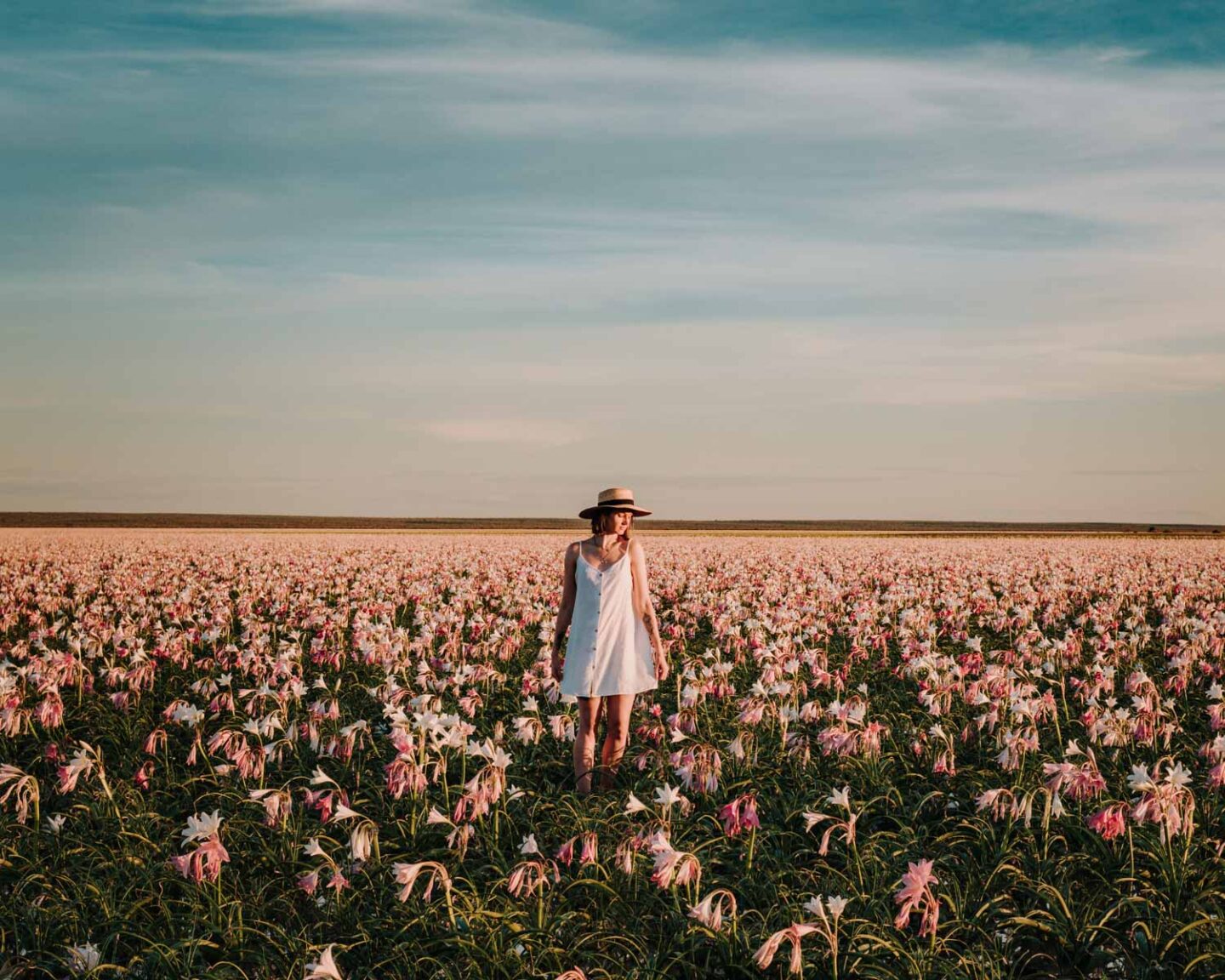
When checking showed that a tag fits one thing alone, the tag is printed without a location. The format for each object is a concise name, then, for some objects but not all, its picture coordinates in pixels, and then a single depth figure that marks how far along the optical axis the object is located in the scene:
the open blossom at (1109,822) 5.64
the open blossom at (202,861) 5.40
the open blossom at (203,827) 5.45
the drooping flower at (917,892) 4.59
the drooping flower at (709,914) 4.84
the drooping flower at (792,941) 4.19
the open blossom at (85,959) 5.20
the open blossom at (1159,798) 5.70
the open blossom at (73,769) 6.77
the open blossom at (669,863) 5.02
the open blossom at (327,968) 4.37
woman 8.40
